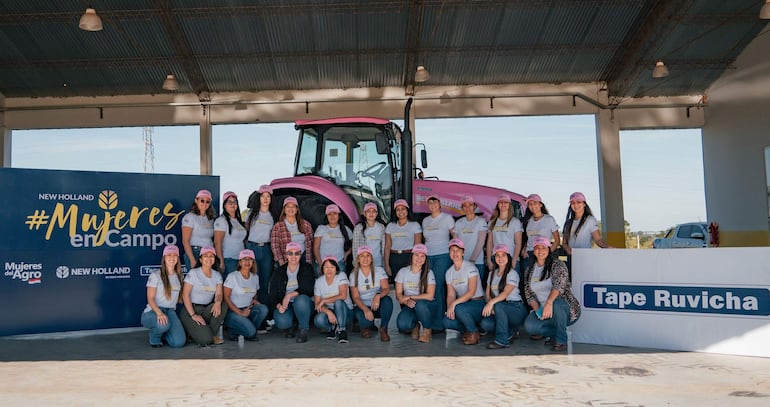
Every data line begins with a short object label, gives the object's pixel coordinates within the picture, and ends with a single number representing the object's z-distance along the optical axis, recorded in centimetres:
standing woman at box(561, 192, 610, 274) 594
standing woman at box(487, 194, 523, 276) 620
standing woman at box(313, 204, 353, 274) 629
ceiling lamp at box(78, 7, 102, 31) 1133
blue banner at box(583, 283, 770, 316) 499
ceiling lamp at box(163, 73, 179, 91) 1469
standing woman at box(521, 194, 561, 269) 612
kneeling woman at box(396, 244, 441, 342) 574
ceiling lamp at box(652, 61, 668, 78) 1445
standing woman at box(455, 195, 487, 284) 628
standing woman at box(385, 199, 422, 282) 634
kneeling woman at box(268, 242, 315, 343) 583
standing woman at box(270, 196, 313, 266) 622
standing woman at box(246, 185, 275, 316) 632
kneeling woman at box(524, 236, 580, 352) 532
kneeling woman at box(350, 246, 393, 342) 586
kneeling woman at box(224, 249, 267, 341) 580
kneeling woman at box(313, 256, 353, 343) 578
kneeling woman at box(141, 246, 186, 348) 558
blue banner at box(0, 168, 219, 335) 618
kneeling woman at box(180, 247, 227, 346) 561
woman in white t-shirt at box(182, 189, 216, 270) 624
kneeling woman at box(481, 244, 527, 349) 543
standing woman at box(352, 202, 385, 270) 638
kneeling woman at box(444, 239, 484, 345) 561
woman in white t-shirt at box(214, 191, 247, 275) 625
